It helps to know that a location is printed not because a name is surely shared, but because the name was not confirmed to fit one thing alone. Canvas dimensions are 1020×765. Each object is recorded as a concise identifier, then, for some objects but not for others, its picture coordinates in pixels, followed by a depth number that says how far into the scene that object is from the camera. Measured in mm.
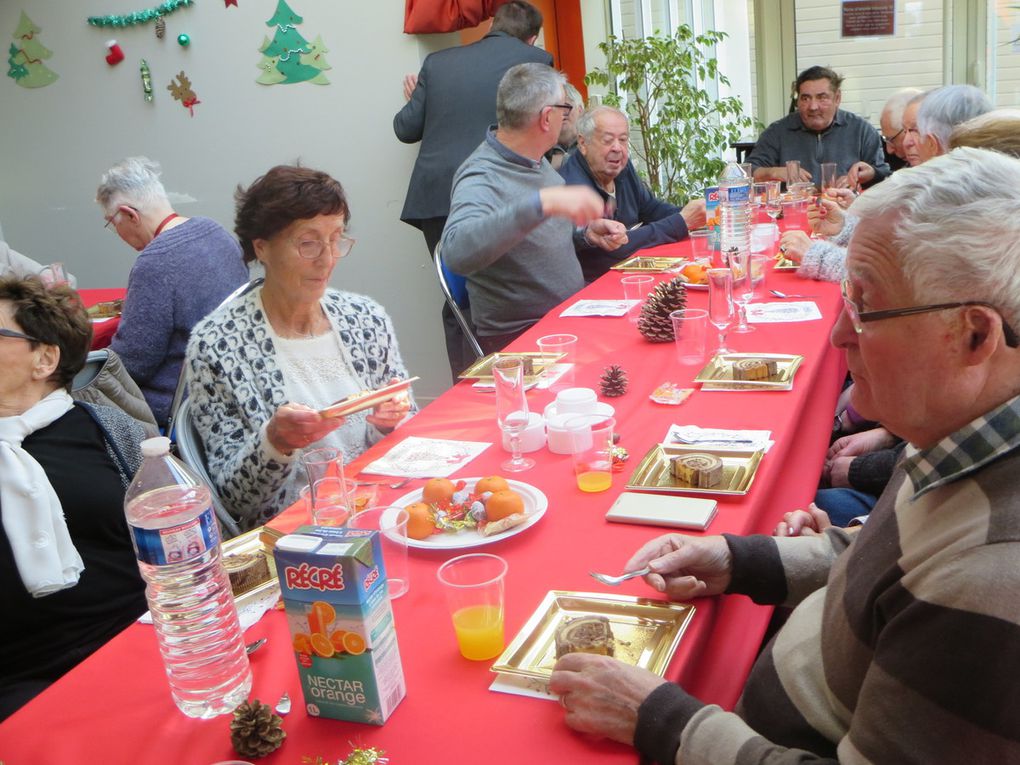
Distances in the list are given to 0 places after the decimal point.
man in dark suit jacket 4328
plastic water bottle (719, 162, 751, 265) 3271
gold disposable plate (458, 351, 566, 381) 2491
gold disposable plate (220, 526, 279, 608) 1444
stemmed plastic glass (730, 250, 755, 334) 2748
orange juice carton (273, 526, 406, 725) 1023
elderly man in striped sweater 868
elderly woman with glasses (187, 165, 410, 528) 2082
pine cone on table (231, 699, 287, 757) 1062
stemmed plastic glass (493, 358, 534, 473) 1899
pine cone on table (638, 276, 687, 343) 2652
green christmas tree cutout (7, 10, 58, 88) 5383
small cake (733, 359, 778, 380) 2244
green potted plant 5527
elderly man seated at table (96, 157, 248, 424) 3225
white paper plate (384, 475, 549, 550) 1500
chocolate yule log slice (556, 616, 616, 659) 1176
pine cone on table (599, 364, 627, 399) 2234
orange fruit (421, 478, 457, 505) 1610
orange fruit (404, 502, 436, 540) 1539
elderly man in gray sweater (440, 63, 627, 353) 3131
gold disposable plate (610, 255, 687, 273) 3651
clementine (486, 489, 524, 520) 1551
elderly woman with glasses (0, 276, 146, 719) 1759
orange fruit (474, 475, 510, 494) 1591
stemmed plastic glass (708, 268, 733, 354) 2428
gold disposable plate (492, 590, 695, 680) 1177
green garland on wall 5008
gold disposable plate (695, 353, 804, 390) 2203
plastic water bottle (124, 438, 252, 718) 1141
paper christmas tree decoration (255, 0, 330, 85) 4812
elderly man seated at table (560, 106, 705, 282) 4188
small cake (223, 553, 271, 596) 1455
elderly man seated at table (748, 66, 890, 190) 5645
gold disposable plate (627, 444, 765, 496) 1660
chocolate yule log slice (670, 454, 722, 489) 1658
